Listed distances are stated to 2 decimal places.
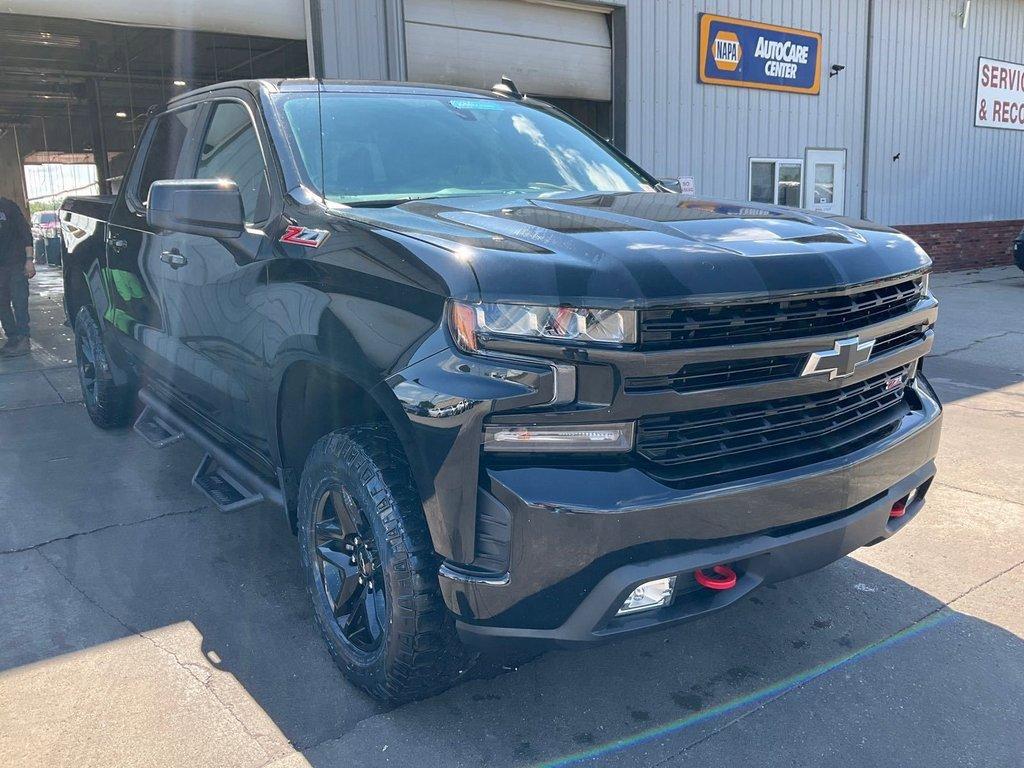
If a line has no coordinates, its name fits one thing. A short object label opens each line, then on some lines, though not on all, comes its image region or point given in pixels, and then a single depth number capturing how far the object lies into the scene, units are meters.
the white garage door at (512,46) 9.10
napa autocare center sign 11.88
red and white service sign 16.55
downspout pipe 14.04
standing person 9.14
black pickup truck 2.13
